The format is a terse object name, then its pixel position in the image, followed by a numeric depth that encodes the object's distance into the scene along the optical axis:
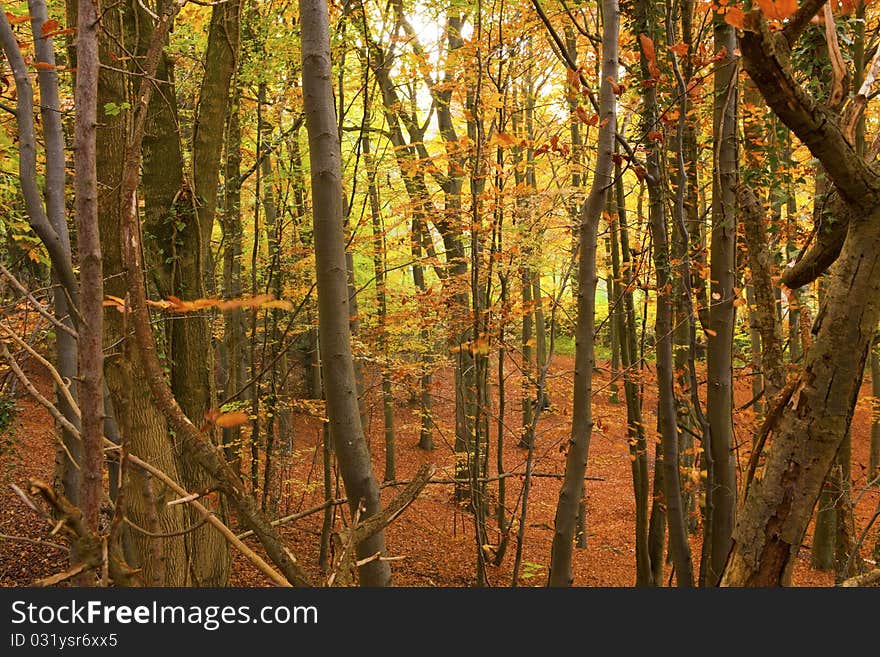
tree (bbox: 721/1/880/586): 1.75
